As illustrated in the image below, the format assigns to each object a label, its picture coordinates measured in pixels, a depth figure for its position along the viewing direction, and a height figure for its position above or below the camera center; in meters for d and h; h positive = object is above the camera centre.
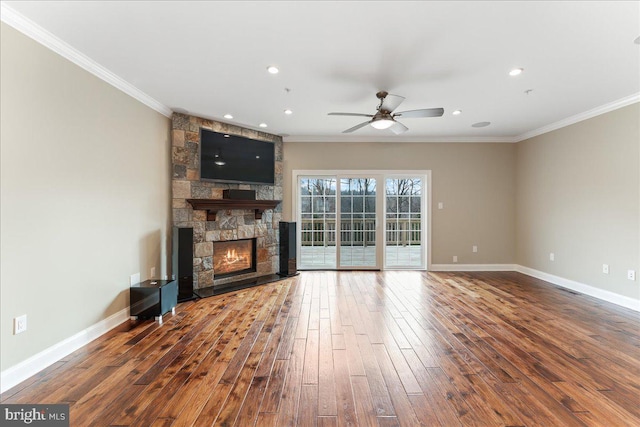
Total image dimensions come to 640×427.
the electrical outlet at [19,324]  2.06 -0.78
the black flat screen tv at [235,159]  4.41 +1.05
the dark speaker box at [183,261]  3.90 -0.59
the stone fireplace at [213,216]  4.21 +0.07
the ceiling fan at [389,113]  3.15 +1.27
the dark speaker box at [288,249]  5.30 -0.57
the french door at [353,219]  5.79 +0.01
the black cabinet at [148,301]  3.17 -0.93
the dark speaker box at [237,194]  4.66 +0.43
